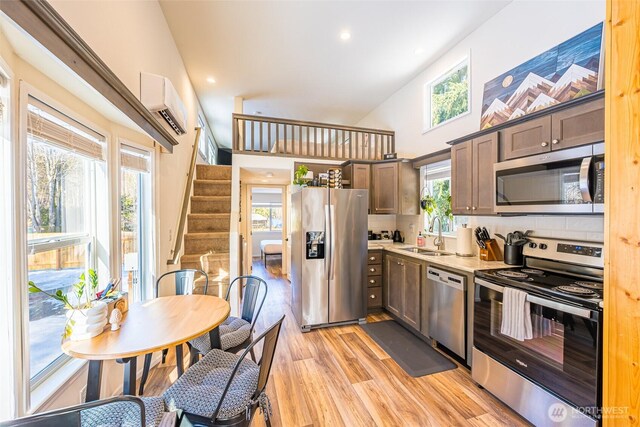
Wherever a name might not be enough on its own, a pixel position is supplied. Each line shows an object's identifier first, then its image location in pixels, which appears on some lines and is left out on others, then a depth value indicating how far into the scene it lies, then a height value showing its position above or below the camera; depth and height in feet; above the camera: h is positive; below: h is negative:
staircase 11.89 -0.88
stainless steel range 4.63 -2.80
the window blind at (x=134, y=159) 7.10 +1.65
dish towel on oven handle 5.57 -2.45
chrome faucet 10.92 -1.28
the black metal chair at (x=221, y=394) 4.00 -3.22
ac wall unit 7.36 +3.59
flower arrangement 4.40 -1.82
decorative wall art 6.43 +3.99
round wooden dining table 4.11 -2.33
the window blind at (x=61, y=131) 4.37 +1.65
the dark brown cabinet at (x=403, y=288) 9.53 -3.32
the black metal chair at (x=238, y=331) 6.10 -3.26
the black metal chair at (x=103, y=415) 2.27 -2.92
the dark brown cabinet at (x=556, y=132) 5.34 +1.96
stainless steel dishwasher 7.54 -3.24
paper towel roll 9.30 -1.21
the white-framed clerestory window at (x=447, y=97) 10.65 +5.40
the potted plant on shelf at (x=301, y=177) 12.13 +1.69
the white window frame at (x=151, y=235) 8.49 -0.84
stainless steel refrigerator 10.66 -2.04
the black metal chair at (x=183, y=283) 7.89 -2.34
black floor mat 7.78 -5.02
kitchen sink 10.28 -1.82
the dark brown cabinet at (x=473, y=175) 7.74 +1.22
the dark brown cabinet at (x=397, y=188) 12.68 +1.17
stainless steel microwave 5.22 +0.69
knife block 8.33 -1.42
